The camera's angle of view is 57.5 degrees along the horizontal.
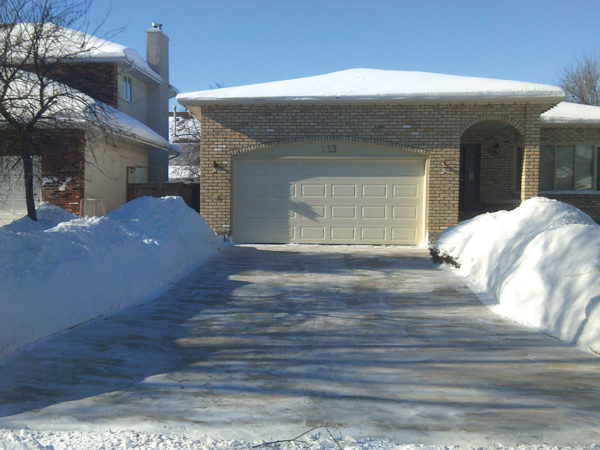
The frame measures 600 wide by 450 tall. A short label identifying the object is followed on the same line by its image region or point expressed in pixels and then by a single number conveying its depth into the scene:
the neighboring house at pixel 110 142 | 15.05
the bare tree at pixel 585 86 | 39.91
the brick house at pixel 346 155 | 13.99
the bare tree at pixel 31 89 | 10.33
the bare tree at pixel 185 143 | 39.53
